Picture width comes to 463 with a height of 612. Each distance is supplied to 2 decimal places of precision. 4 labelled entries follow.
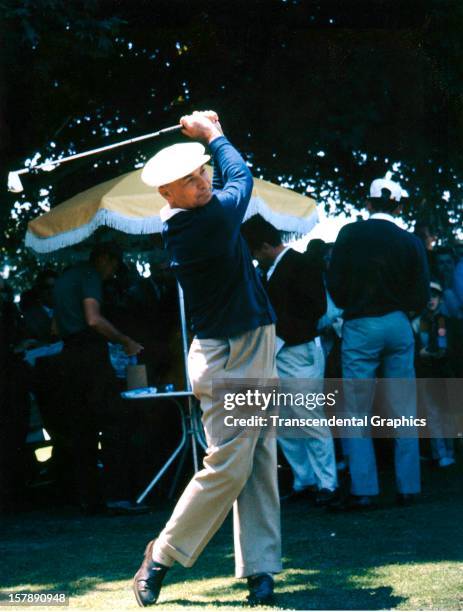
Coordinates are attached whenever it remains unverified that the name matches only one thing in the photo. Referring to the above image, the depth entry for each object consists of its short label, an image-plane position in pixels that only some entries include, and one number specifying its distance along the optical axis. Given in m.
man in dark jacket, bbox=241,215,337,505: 7.56
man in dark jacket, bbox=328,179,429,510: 7.22
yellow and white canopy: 7.91
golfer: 4.60
